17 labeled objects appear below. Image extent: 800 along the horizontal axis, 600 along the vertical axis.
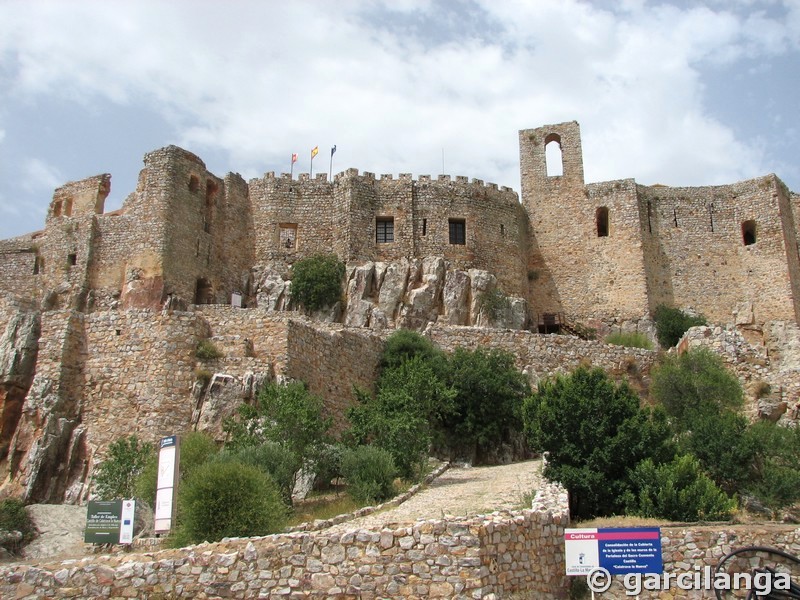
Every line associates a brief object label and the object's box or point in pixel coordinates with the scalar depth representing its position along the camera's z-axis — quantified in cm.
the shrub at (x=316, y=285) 3666
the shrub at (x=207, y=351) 2395
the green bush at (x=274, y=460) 1761
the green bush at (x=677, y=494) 1683
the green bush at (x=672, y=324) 3838
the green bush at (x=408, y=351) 2731
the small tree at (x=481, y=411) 2550
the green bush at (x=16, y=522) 1986
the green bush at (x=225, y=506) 1491
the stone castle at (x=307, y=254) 2364
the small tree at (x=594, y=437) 1805
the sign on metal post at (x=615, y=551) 1291
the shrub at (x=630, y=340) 3647
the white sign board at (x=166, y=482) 1495
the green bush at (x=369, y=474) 1778
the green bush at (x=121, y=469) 1988
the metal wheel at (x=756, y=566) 1308
